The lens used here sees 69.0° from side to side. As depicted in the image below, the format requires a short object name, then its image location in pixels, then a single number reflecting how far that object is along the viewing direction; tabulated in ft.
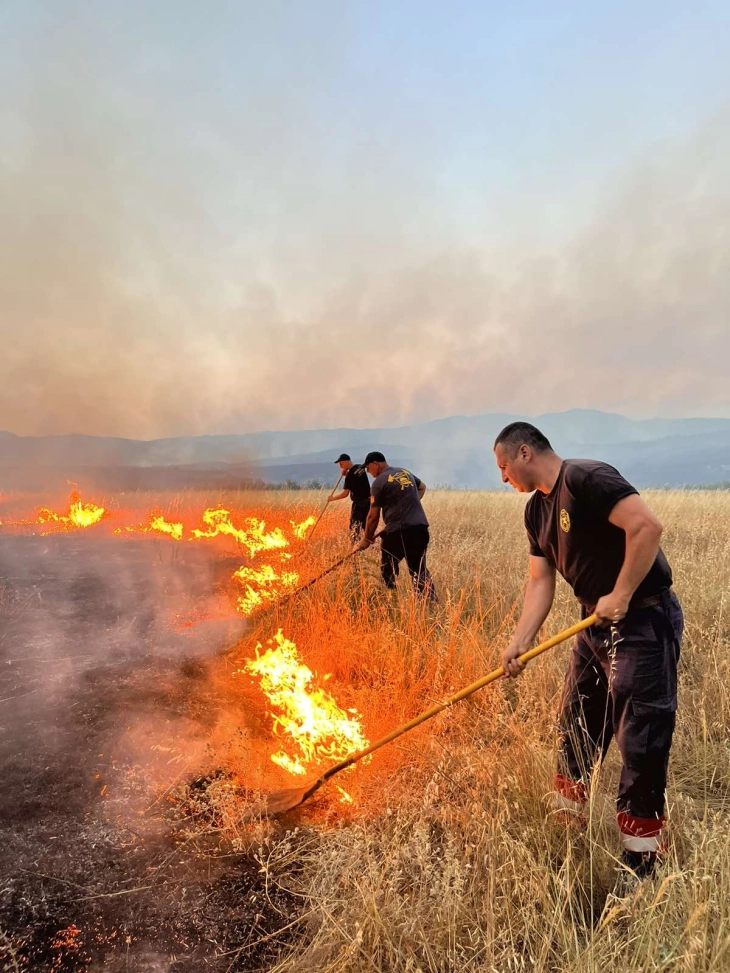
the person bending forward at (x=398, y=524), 21.97
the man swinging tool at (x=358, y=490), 30.91
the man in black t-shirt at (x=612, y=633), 7.43
